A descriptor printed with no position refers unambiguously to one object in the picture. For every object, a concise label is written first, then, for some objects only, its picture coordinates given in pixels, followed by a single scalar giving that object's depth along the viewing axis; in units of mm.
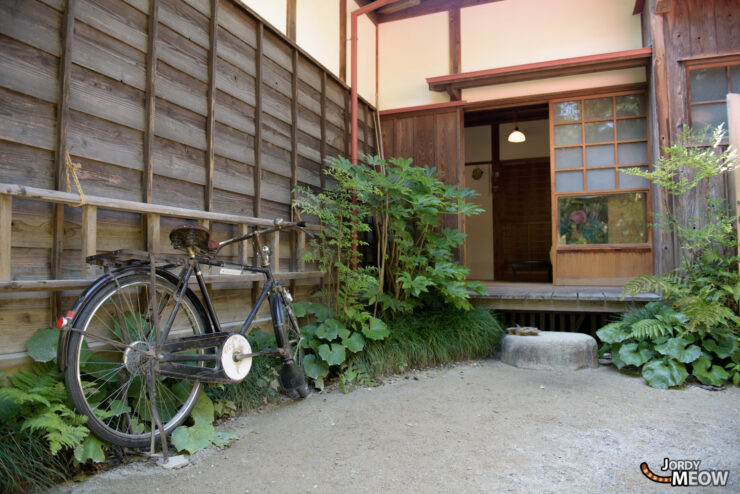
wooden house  2072
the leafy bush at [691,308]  3332
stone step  3766
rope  2095
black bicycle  1866
